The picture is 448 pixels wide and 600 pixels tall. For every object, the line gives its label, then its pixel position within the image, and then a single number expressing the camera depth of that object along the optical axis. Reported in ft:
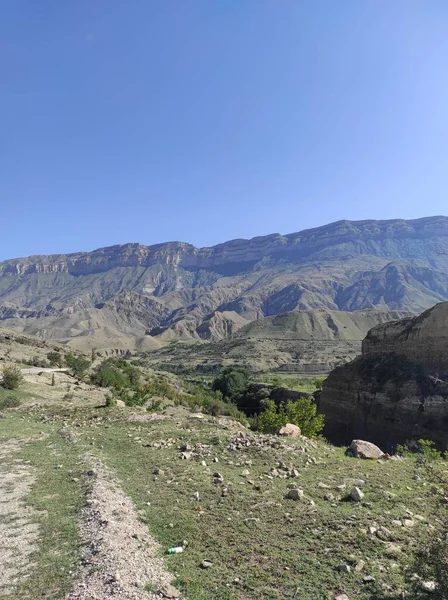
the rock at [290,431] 64.69
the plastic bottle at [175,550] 25.20
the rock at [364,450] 55.72
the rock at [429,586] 21.34
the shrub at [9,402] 93.45
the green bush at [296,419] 91.59
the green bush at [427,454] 58.73
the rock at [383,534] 27.32
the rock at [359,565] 23.40
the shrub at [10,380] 112.06
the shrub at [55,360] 203.87
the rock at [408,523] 29.78
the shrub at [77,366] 175.11
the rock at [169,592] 20.52
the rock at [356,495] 34.32
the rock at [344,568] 23.30
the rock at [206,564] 23.70
